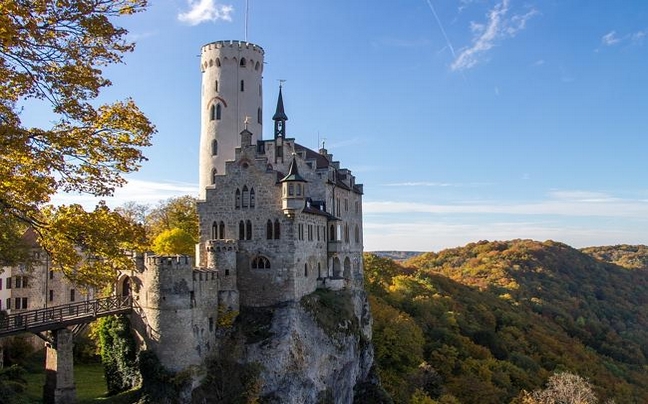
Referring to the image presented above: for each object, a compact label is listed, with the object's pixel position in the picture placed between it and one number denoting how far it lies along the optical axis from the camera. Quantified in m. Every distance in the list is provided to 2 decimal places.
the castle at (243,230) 32.09
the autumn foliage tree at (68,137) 16.03
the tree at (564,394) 50.75
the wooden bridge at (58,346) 30.05
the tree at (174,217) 54.22
